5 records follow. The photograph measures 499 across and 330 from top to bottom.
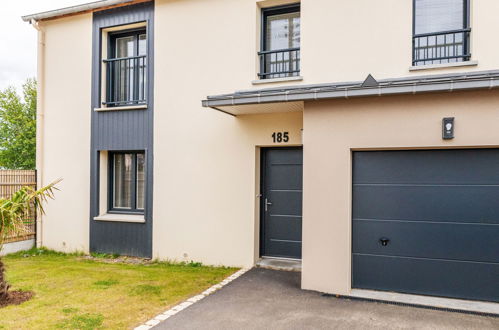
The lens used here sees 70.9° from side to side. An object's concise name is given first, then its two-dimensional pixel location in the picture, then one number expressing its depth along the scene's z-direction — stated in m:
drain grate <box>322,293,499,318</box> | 4.73
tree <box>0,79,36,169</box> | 32.34
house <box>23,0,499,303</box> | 5.21
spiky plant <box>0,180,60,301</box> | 5.12
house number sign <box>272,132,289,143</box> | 7.05
